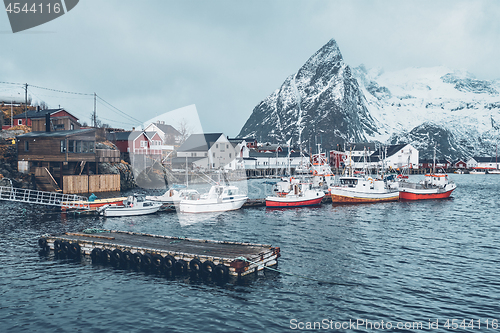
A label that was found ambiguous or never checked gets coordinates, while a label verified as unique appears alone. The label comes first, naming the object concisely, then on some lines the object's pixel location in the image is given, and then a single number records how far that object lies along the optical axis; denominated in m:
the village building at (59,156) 56.78
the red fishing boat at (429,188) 66.81
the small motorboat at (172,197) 50.81
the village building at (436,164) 183.88
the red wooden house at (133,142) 94.44
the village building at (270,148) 159.18
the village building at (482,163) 194.38
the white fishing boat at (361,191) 60.69
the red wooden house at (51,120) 68.25
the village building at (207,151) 114.12
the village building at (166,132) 114.69
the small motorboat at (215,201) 46.19
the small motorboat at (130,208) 42.19
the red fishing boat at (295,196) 53.25
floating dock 20.92
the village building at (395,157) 170.00
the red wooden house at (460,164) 196.75
